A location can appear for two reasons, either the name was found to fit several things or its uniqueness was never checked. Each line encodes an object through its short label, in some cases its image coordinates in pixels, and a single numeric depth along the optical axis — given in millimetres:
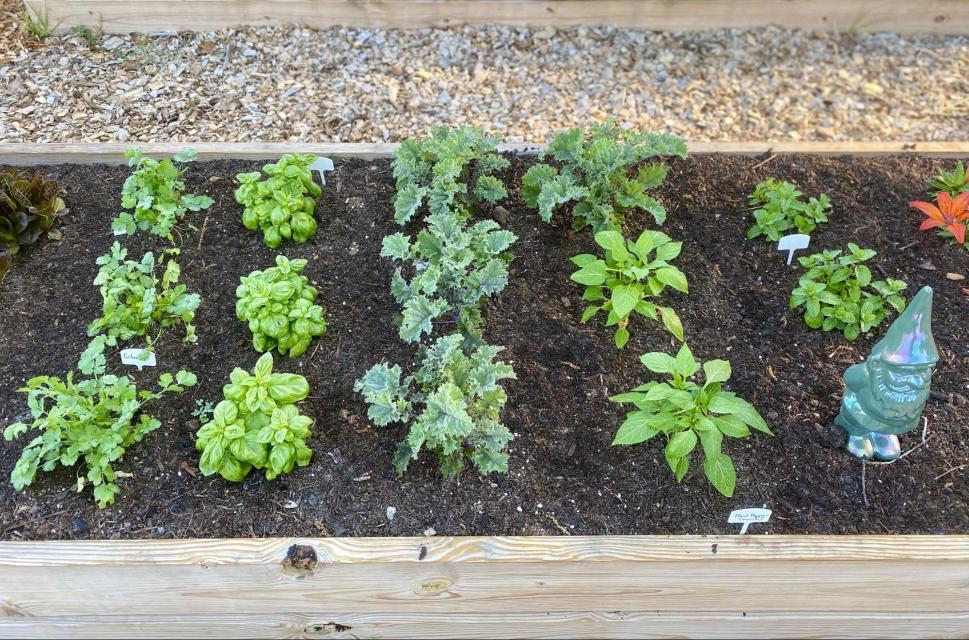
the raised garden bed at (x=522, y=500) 1863
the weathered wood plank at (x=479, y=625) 2033
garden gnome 1814
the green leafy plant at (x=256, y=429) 1949
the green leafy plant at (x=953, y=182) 2725
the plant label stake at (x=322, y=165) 2756
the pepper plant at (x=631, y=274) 2170
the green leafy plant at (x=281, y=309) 2219
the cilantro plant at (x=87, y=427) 1988
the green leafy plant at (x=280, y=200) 2559
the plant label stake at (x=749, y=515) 1879
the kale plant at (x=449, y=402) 1954
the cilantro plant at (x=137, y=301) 2287
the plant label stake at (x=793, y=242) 2572
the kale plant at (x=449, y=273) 2197
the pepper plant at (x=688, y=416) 1884
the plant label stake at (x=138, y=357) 2244
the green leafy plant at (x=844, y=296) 2385
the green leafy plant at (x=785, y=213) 2666
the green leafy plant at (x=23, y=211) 2529
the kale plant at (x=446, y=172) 2512
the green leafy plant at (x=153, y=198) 2568
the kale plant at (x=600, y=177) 2504
